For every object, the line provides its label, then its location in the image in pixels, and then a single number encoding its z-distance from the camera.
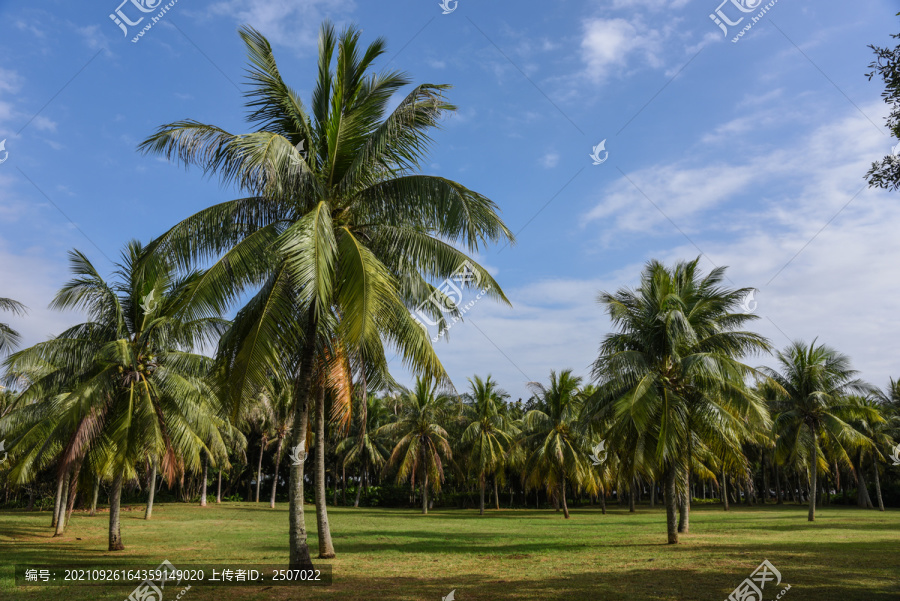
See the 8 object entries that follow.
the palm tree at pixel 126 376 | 15.17
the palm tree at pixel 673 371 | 16.41
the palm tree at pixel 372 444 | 50.53
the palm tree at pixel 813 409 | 28.91
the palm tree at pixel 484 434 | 38.34
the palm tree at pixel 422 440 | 39.56
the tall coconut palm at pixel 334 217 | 10.15
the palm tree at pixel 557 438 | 34.72
